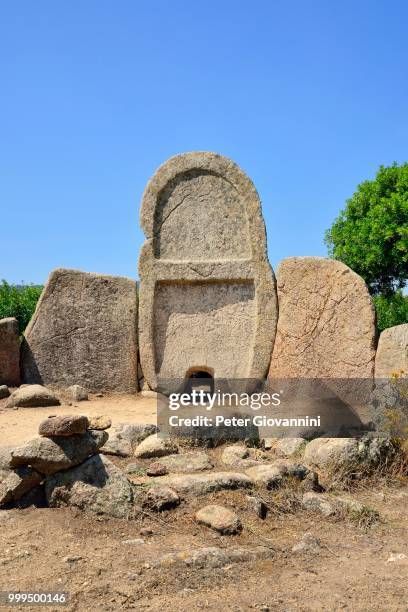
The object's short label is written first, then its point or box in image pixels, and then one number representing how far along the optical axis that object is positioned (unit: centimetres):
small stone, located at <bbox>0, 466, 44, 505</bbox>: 531
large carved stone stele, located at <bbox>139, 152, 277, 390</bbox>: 894
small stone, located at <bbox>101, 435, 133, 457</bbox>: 662
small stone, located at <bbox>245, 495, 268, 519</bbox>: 531
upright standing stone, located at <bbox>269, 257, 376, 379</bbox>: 785
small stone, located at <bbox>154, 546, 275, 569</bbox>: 436
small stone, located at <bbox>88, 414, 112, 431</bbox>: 628
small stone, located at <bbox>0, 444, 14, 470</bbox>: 581
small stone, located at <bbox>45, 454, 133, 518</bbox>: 520
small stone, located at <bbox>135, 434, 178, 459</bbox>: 661
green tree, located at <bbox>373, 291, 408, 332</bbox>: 1384
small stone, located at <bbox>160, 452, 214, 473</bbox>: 631
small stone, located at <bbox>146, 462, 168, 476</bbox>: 605
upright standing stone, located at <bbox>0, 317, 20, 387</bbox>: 933
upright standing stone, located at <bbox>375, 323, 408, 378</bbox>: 736
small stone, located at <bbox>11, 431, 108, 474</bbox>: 529
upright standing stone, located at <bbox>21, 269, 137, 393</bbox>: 950
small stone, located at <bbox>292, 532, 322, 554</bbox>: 472
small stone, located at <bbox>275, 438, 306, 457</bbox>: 705
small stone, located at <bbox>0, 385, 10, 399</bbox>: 900
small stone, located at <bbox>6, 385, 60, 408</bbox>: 865
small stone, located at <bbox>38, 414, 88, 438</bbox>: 526
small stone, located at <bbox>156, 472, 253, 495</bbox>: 557
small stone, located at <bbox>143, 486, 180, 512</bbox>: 526
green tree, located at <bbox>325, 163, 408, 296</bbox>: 1432
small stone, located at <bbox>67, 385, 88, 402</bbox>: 908
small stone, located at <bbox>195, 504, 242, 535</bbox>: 495
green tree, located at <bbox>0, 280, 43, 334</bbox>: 1292
